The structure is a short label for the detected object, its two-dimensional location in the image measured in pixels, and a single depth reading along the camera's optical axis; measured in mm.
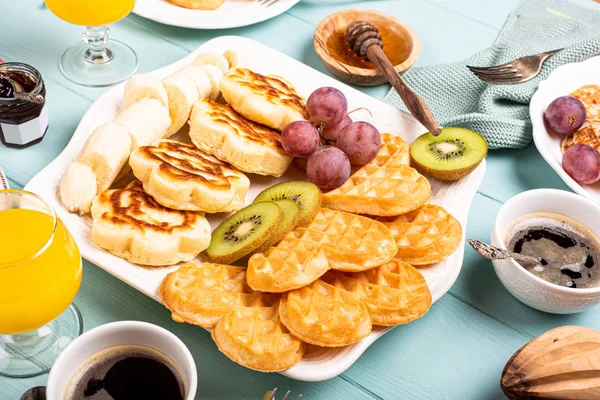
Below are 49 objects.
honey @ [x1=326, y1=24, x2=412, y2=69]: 986
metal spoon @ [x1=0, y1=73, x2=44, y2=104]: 844
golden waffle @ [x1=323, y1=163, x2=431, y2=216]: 803
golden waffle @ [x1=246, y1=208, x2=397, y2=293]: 735
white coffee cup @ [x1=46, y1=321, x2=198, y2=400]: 674
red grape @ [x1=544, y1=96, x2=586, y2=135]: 910
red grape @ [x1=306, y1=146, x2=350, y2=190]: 820
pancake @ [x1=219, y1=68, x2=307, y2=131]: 847
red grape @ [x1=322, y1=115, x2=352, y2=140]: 867
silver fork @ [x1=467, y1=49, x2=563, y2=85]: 966
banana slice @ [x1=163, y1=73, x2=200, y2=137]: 848
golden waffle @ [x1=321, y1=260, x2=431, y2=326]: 742
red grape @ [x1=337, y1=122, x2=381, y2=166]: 840
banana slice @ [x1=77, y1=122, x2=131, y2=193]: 797
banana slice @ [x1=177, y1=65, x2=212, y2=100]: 862
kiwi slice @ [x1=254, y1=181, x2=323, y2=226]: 794
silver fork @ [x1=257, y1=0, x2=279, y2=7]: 1016
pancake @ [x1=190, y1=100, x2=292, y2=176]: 822
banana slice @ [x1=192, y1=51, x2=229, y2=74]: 894
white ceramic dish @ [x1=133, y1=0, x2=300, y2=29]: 977
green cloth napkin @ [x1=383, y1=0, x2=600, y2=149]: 927
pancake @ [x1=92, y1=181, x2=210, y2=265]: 756
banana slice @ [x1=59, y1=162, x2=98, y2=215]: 784
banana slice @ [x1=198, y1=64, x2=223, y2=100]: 873
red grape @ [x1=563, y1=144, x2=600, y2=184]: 874
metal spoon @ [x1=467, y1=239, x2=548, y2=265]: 777
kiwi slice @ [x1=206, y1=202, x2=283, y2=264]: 763
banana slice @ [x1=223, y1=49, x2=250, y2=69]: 899
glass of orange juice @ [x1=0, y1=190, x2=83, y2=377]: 670
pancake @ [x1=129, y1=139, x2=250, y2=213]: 777
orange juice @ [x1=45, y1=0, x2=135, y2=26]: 886
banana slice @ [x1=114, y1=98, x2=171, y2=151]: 822
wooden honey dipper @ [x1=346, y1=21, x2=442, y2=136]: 876
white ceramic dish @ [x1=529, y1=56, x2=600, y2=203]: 881
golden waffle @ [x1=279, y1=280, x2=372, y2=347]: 718
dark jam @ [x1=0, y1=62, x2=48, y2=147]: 847
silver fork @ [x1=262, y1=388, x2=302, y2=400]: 696
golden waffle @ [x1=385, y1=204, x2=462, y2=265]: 782
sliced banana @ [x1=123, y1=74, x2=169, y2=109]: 849
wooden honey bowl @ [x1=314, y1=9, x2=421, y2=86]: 964
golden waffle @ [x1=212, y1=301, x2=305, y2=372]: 713
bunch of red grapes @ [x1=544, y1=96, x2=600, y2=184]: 875
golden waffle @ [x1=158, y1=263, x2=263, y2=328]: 733
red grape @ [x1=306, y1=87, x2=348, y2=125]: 853
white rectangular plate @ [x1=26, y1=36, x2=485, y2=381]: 732
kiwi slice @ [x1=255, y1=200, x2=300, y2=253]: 771
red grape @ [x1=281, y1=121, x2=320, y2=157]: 826
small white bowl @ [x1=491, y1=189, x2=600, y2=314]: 777
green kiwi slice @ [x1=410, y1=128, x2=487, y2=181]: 846
